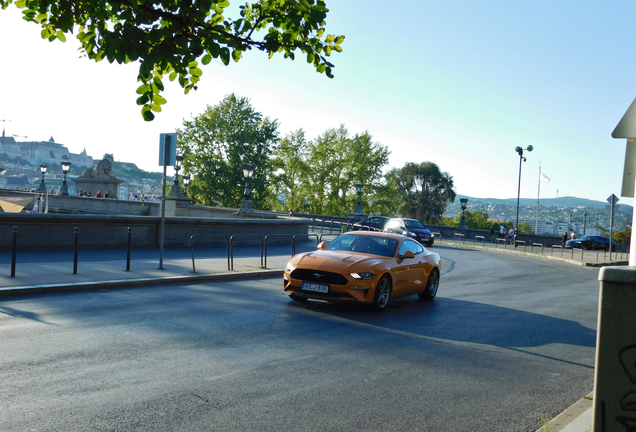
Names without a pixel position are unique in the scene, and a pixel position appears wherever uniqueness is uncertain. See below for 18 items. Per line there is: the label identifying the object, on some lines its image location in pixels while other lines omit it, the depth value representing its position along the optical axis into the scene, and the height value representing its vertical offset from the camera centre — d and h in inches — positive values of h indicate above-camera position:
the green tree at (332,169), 3405.5 +218.2
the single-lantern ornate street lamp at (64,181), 1895.9 +41.3
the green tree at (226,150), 2869.1 +251.5
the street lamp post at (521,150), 1962.8 +218.2
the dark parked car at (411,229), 1418.6 -37.4
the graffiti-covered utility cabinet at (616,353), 126.3 -26.9
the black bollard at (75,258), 506.0 -52.2
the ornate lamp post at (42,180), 1971.8 +53.9
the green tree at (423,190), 3983.8 +157.9
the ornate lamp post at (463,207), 2332.7 +35.3
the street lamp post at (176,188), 1734.9 +34.5
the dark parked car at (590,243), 2204.7 -72.0
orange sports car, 424.8 -43.2
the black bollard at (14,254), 462.0 -46.8
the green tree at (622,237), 3124.5 -63.8
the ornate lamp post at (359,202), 2124.8 +29.5
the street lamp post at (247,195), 1374.3 +19.3
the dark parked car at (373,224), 1518.2 -33.7
